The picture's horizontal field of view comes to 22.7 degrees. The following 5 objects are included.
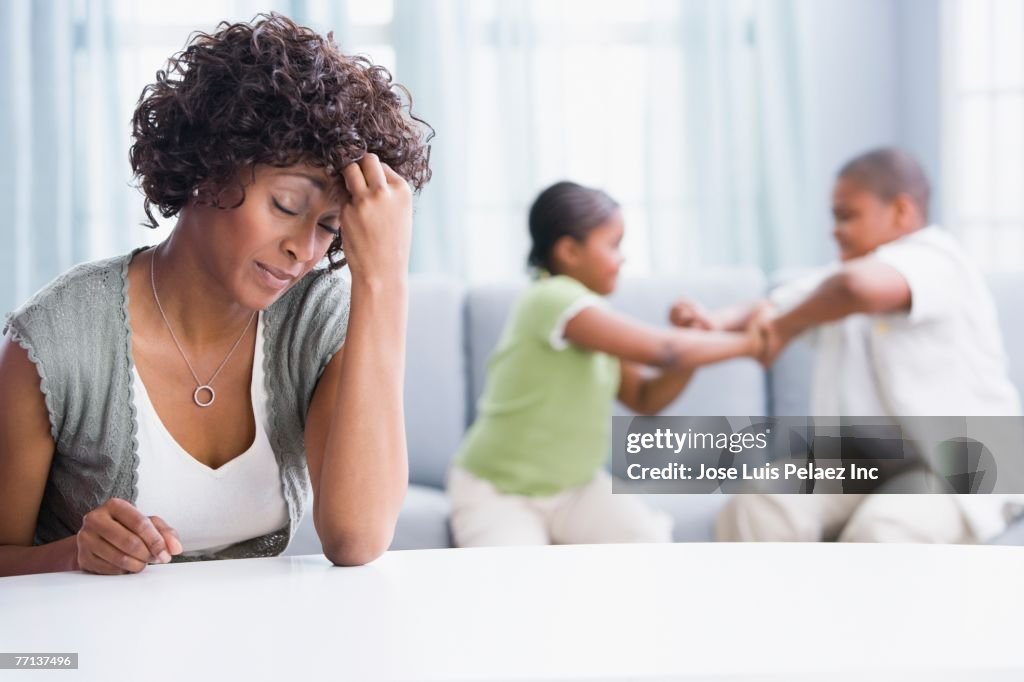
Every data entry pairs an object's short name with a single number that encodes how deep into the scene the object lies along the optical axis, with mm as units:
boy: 3858
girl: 3980
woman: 3073
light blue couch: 4488
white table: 2277
